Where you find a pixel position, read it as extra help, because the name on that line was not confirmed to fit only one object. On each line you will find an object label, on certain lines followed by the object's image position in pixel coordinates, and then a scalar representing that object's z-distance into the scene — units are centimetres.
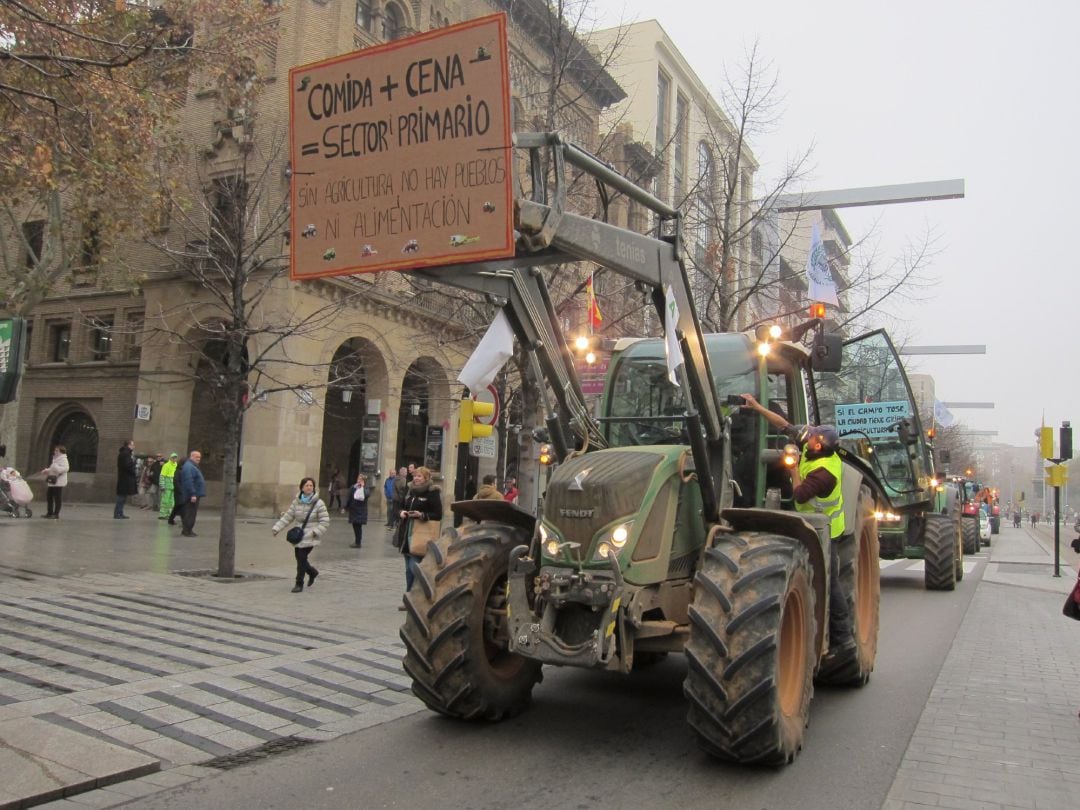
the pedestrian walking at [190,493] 1719
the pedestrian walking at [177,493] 1758
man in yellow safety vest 631
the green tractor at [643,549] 462
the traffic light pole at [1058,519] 1775
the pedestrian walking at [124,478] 2014
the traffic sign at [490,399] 1078
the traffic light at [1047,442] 1820
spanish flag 1000
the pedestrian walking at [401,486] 1681
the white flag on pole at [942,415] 3094
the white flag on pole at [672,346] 506
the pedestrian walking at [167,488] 2025
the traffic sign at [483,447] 1187
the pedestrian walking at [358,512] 1762
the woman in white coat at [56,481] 1869
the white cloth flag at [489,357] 519
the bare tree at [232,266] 1198
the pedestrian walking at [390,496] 2041
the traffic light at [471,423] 956
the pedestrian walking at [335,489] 2697
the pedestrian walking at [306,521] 1109
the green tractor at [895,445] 1371
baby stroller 1803
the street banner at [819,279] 1516
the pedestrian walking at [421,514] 1020
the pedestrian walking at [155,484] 2408
